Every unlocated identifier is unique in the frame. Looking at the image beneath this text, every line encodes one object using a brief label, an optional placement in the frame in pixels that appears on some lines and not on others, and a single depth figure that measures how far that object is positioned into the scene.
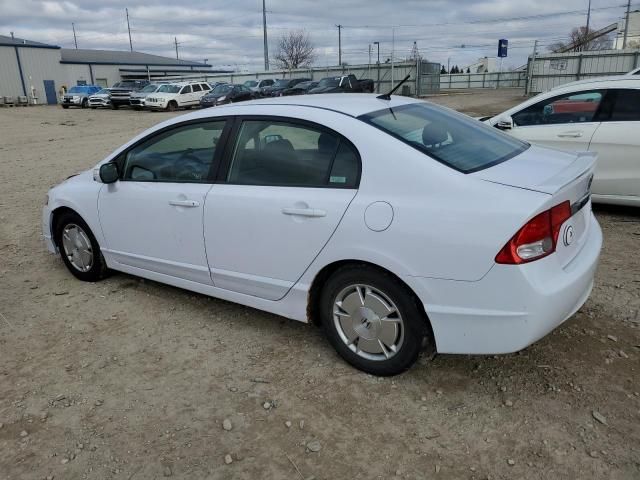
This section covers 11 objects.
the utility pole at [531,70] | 27.41
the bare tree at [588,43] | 60.47
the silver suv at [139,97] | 32.91
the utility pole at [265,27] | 51.72
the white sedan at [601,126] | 5.62
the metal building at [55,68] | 48.19
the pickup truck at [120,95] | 33.66
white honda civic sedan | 2.58
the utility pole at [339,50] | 70.95
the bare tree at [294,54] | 74.88
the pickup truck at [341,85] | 30.41
